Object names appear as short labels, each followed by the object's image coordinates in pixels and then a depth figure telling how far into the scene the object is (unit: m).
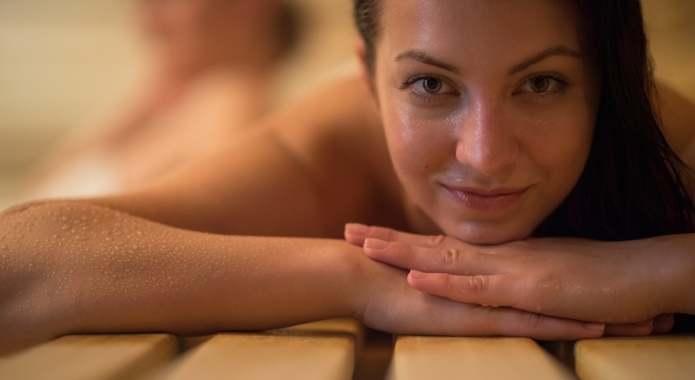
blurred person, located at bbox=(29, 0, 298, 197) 1.95
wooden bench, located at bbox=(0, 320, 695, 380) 0.66
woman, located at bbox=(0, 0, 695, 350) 0.78
